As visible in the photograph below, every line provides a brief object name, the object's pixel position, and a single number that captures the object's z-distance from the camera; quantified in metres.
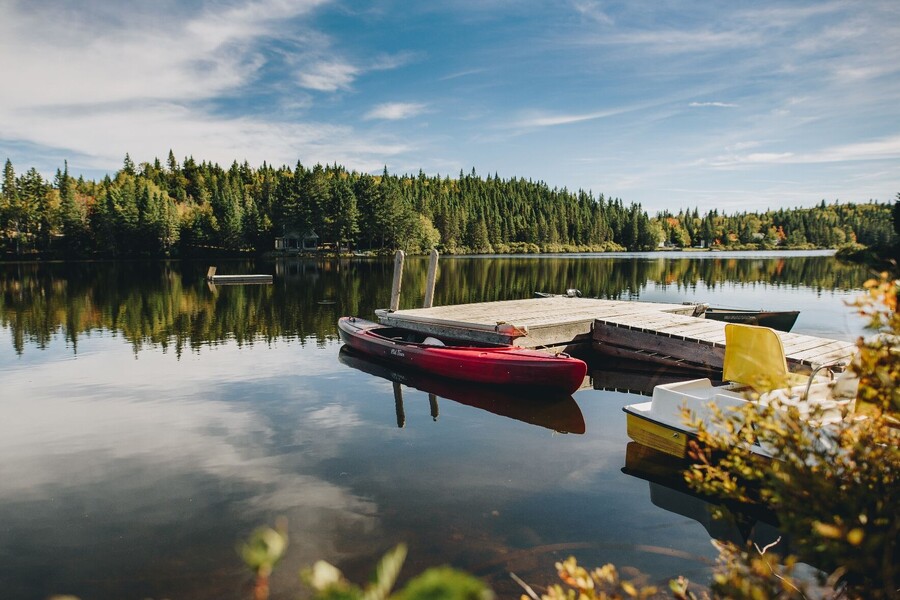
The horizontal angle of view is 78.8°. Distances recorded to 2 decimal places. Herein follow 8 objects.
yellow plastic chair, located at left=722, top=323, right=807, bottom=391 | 7.95
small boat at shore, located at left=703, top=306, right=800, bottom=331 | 18.86
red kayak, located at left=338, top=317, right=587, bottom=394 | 12.20
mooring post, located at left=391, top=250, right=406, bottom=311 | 18.78
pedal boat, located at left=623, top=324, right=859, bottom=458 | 7.83
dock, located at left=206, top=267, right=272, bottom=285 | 42.41
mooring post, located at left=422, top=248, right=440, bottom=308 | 18.67
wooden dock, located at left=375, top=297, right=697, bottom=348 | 15.01
